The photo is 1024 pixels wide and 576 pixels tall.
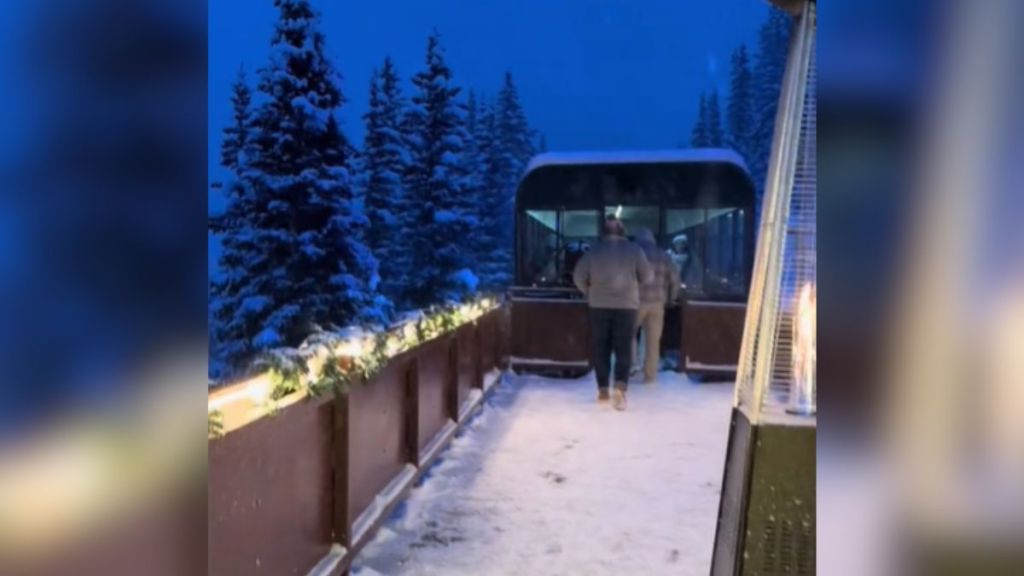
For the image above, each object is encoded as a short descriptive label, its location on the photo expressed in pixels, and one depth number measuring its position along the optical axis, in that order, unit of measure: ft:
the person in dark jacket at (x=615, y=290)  25.72
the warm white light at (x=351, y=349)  13.50
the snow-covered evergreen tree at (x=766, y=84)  114.01
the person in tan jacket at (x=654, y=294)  29.60
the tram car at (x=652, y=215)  36.22
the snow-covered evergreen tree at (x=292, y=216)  46.34
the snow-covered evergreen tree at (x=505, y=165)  102.73
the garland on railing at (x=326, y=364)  10.91
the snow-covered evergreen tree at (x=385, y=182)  76.64
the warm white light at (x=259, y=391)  10.54
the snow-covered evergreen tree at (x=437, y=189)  72.13
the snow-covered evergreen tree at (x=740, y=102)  139.44
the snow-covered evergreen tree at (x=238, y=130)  48.39
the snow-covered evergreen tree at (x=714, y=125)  148.29
